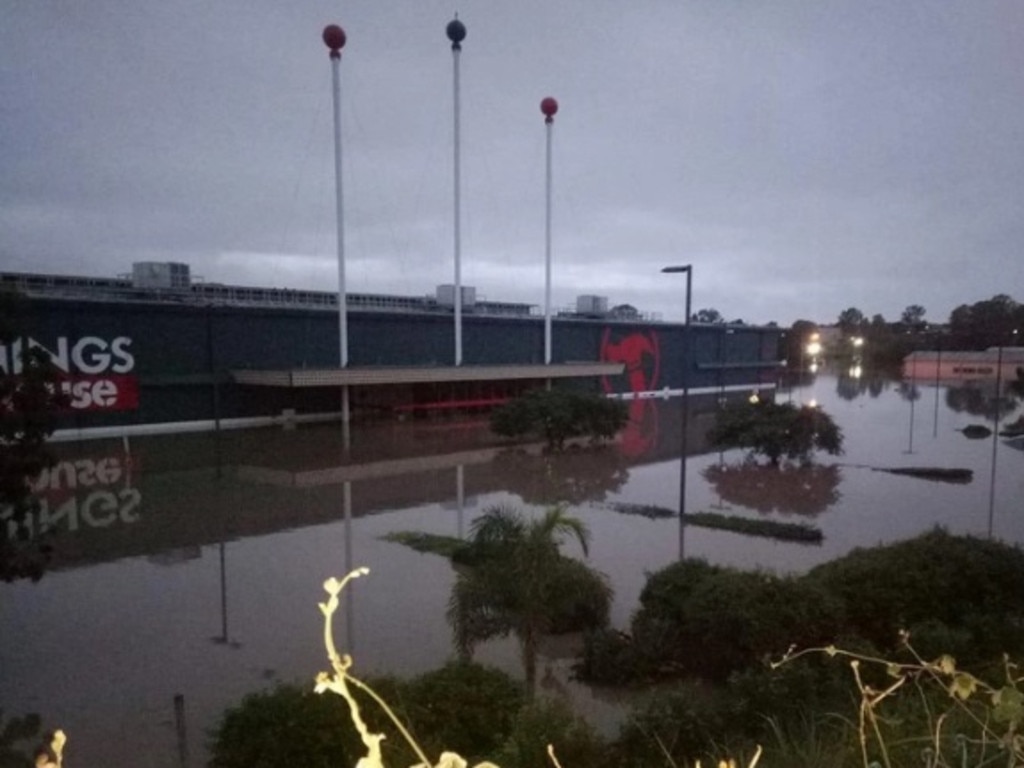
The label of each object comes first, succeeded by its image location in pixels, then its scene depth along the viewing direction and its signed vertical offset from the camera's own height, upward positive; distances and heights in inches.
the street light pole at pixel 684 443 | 589.9 -84.1
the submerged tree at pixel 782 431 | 826.8 -100.3
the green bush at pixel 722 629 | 293.7 -119.6
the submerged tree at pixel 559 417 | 988.6 -102.7
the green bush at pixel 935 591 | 309.9 -113.7
